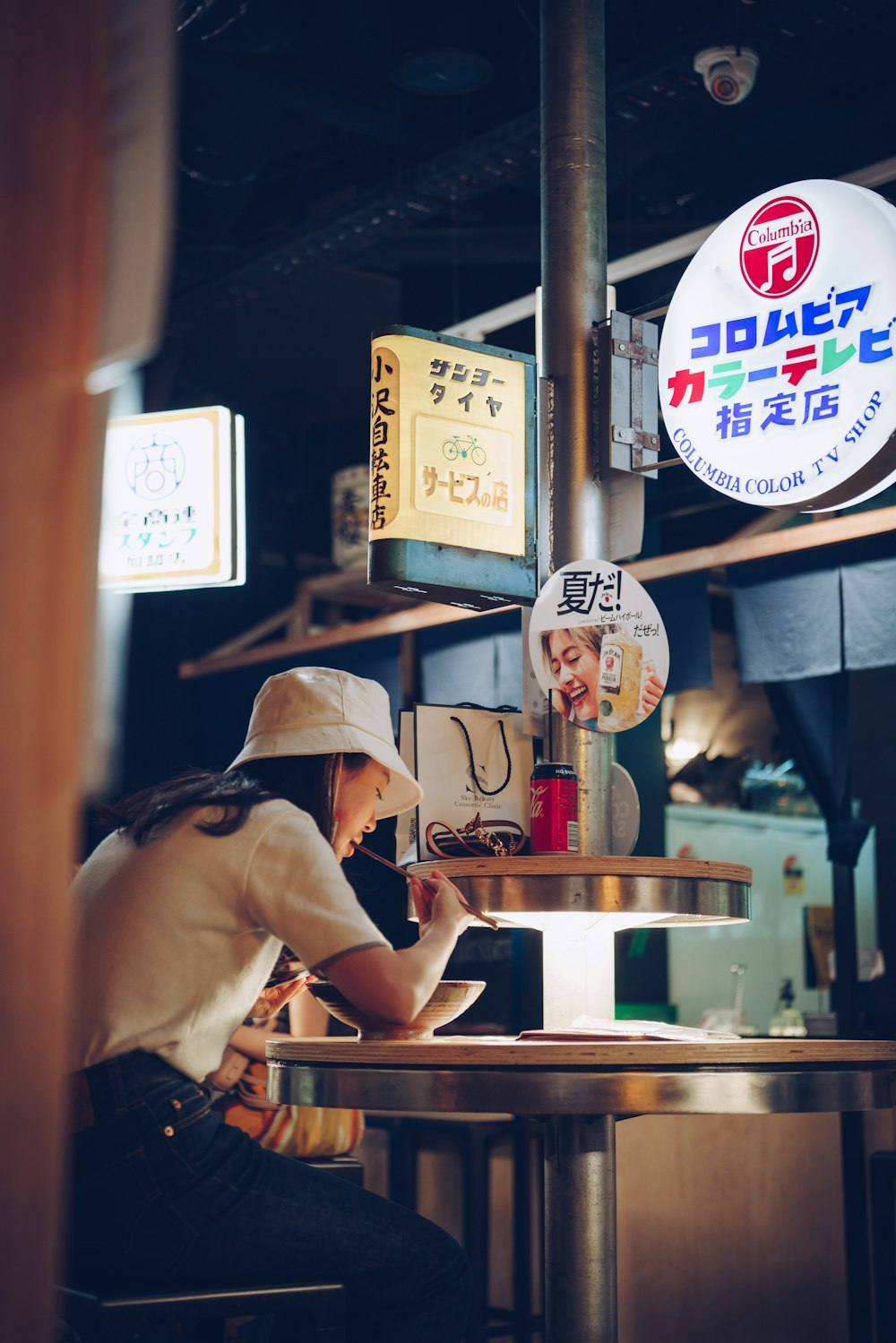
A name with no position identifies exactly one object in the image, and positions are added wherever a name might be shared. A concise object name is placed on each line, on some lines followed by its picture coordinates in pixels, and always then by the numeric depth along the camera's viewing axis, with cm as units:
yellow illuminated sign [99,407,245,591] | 568
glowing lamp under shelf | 286
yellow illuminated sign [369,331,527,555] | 363
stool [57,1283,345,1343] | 209
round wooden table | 241
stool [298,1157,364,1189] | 403
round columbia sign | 325
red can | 320
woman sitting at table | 219
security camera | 494
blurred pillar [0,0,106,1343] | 97
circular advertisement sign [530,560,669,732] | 343
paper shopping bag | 340
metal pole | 358
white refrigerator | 780
